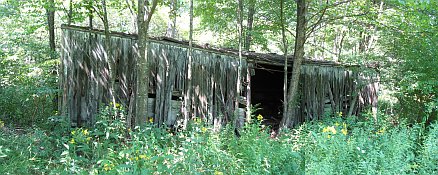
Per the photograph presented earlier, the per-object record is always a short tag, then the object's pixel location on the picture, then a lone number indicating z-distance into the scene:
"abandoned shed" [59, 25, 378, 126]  7.91
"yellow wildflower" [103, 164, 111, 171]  3.83
